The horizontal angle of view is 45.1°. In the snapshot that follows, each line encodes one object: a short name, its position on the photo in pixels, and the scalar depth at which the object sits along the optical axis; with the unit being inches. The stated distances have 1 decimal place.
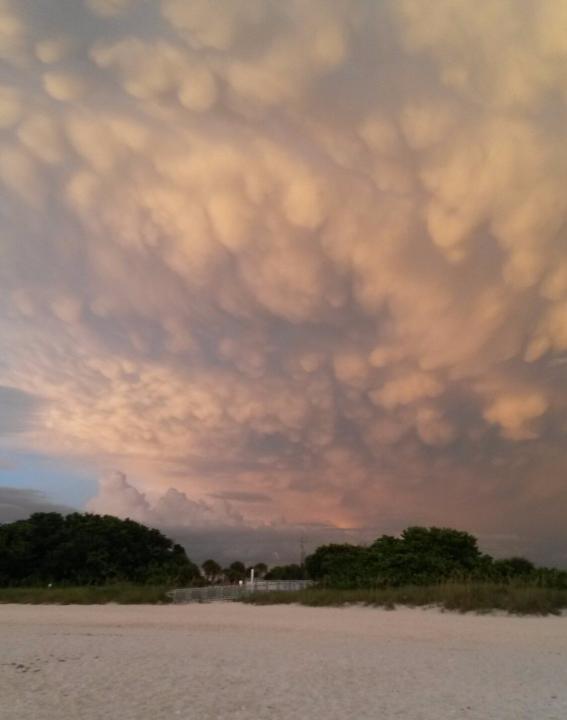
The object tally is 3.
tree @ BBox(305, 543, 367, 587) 1411.0
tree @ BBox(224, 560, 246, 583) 3214.6
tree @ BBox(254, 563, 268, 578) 3317.9
